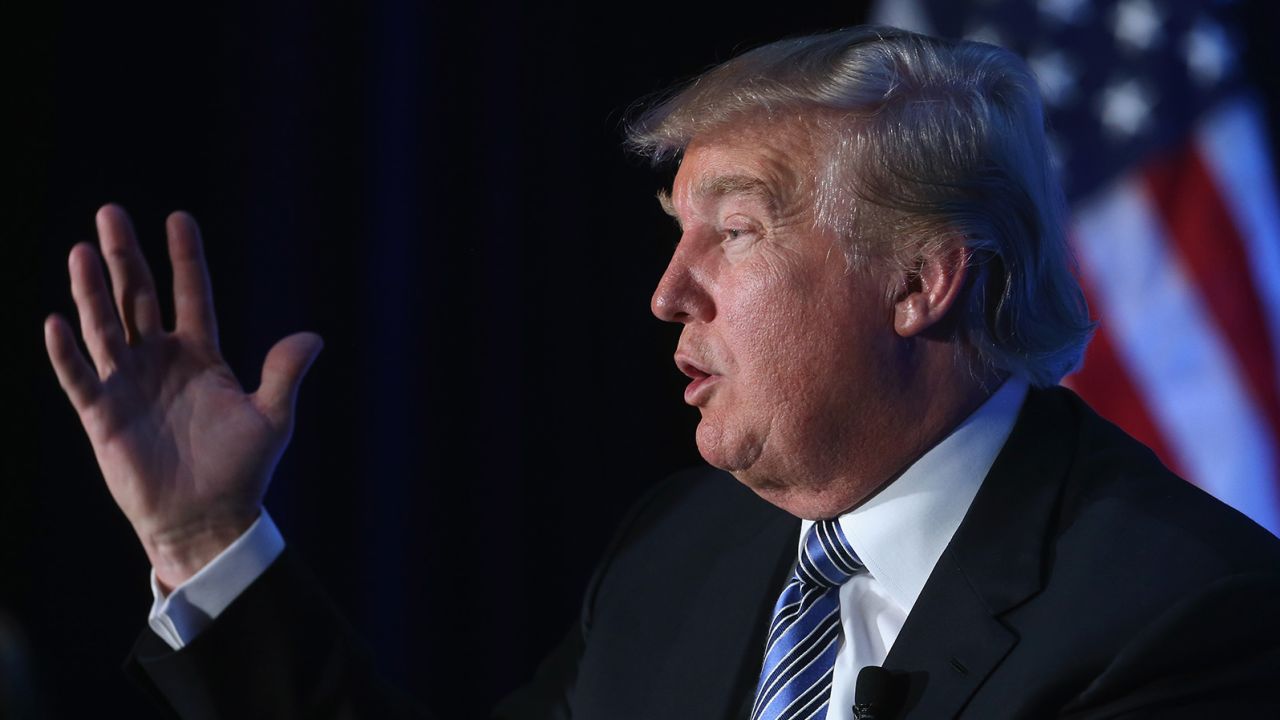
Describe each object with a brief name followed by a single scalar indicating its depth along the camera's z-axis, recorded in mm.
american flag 5272
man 4849
